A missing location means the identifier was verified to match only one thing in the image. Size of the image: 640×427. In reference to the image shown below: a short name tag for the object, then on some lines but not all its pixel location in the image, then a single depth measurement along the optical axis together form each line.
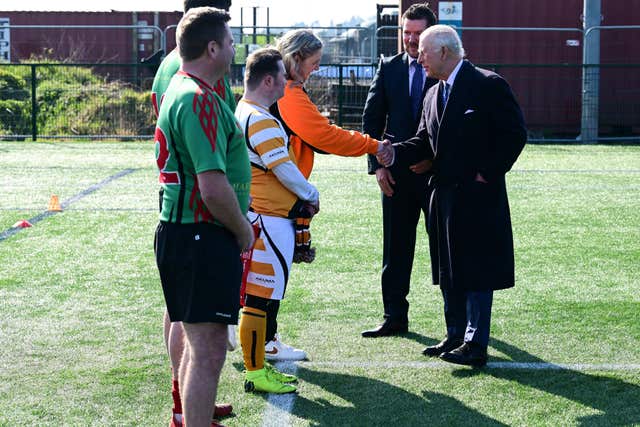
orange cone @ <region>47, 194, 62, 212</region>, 10.95
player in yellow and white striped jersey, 4.90
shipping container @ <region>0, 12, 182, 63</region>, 32.75
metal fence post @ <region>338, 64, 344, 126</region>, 20.73
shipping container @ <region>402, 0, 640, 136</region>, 23.11
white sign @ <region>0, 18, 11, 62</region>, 29.76
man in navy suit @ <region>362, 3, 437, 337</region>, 6.14
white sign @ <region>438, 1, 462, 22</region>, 24.66
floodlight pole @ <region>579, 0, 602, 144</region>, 21.45
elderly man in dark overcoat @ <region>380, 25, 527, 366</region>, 5.38
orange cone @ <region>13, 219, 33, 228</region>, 9.98
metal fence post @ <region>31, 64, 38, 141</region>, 20.72
